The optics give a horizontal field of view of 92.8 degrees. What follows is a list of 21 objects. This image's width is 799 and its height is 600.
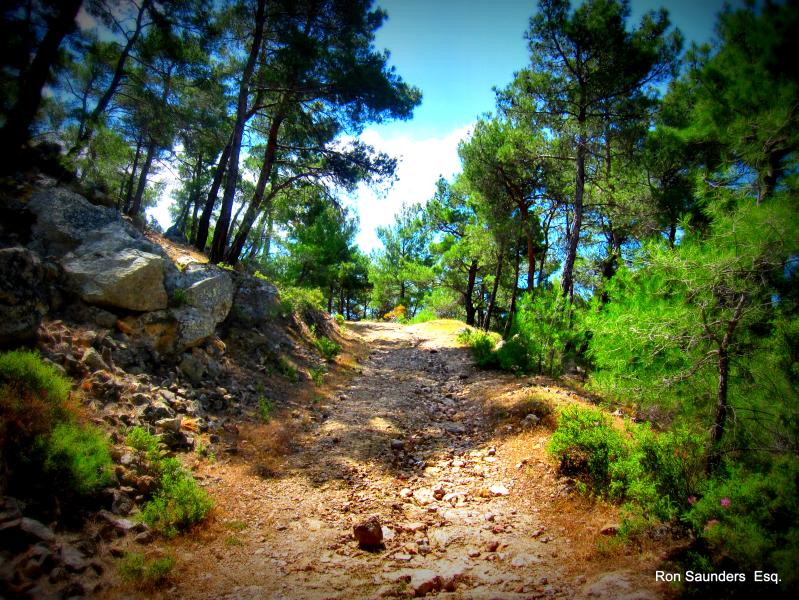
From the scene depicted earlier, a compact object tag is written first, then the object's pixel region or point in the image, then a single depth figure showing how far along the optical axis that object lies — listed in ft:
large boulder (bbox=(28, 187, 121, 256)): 23.29
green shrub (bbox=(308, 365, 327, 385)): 34.30
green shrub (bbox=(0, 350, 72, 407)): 14.17
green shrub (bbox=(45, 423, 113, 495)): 12.42
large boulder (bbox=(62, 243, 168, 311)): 22.03
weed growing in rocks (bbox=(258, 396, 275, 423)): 24.79
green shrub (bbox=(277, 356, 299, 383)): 32.58
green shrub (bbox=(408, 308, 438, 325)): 94.38
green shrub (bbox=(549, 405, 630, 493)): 16.29
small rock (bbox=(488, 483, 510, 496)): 17.48
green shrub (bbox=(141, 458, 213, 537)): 13.26
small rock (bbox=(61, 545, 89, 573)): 10.27
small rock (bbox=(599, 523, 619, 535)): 13.29
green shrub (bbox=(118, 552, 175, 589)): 10.65
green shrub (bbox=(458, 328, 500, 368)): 40.37
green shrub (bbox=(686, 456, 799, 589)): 8.67
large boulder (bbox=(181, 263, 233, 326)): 27.73
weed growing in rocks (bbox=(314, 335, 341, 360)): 42.57
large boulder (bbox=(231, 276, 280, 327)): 35.45
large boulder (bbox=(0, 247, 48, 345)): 16.31
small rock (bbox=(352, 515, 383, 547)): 13.60
